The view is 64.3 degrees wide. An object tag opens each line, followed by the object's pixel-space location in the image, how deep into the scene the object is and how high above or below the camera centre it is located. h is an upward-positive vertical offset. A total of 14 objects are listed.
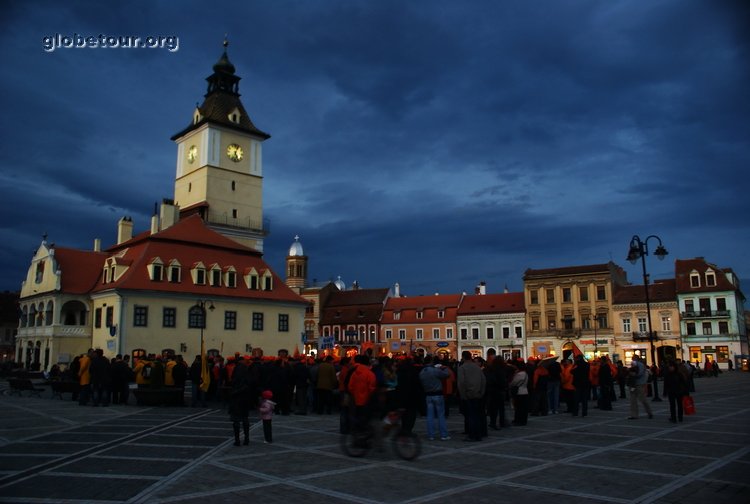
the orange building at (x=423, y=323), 76.12 +3.65
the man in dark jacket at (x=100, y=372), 21.08 -0.53
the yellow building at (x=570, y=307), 67.06 +4.60
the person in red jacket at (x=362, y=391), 12.00 -0.78
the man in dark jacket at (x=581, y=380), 18.73 -1.02
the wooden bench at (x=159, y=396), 21.33 -1.41
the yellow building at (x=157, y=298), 41.34 +4.31
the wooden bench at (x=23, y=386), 25.26 -1.15
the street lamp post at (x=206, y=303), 43.62 +3.78
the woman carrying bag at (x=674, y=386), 16.62 -1.13
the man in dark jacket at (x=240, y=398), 12.55 -0.90
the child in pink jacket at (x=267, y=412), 12.79 -1.23
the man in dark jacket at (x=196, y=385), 21.64 -1.09
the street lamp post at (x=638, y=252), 25.58 +4.03
